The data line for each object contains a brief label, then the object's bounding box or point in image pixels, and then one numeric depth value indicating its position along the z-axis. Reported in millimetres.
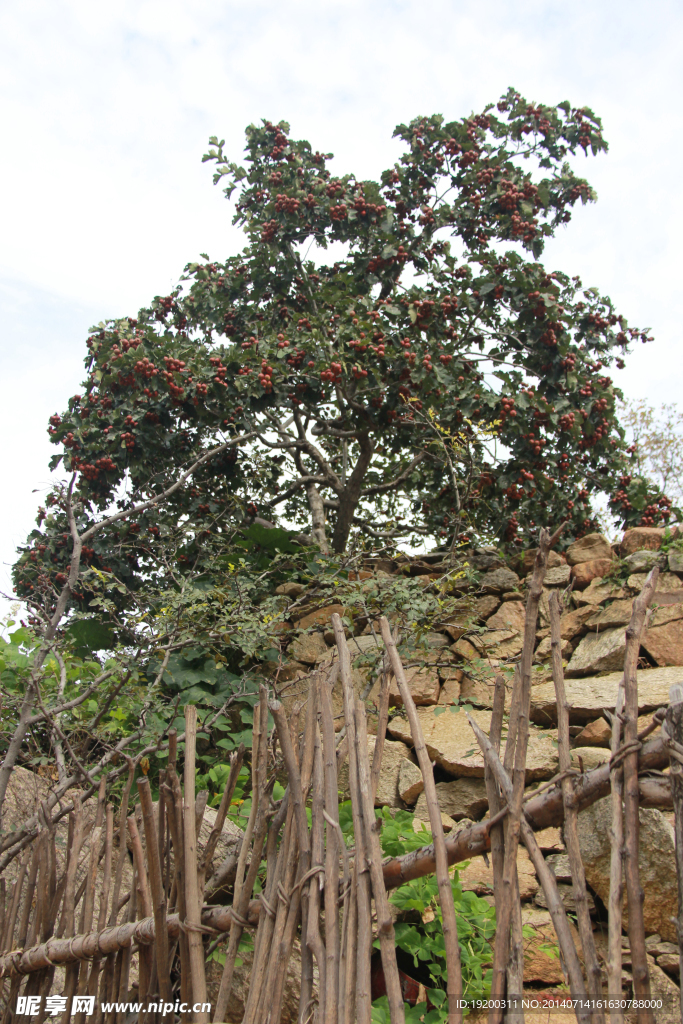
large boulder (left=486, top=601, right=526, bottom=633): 4488
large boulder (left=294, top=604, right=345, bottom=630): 4684
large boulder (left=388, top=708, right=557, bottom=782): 3123
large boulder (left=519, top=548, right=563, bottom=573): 4969
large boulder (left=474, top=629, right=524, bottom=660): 4187
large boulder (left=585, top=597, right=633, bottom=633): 4083
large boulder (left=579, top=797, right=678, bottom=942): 2404
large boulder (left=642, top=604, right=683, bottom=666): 3760
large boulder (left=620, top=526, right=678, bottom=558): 4625
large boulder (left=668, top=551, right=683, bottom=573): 4258
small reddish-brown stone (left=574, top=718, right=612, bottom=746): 3105
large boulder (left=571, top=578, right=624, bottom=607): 4352
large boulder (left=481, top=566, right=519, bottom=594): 4836
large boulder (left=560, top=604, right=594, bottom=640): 4312
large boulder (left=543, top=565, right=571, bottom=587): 4762
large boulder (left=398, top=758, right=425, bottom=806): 3309
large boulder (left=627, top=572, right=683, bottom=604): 4105
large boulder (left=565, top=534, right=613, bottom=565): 4875
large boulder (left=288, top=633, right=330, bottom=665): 4516
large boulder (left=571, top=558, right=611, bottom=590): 4656
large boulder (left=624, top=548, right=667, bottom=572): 4375
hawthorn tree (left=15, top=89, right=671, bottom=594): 5160
